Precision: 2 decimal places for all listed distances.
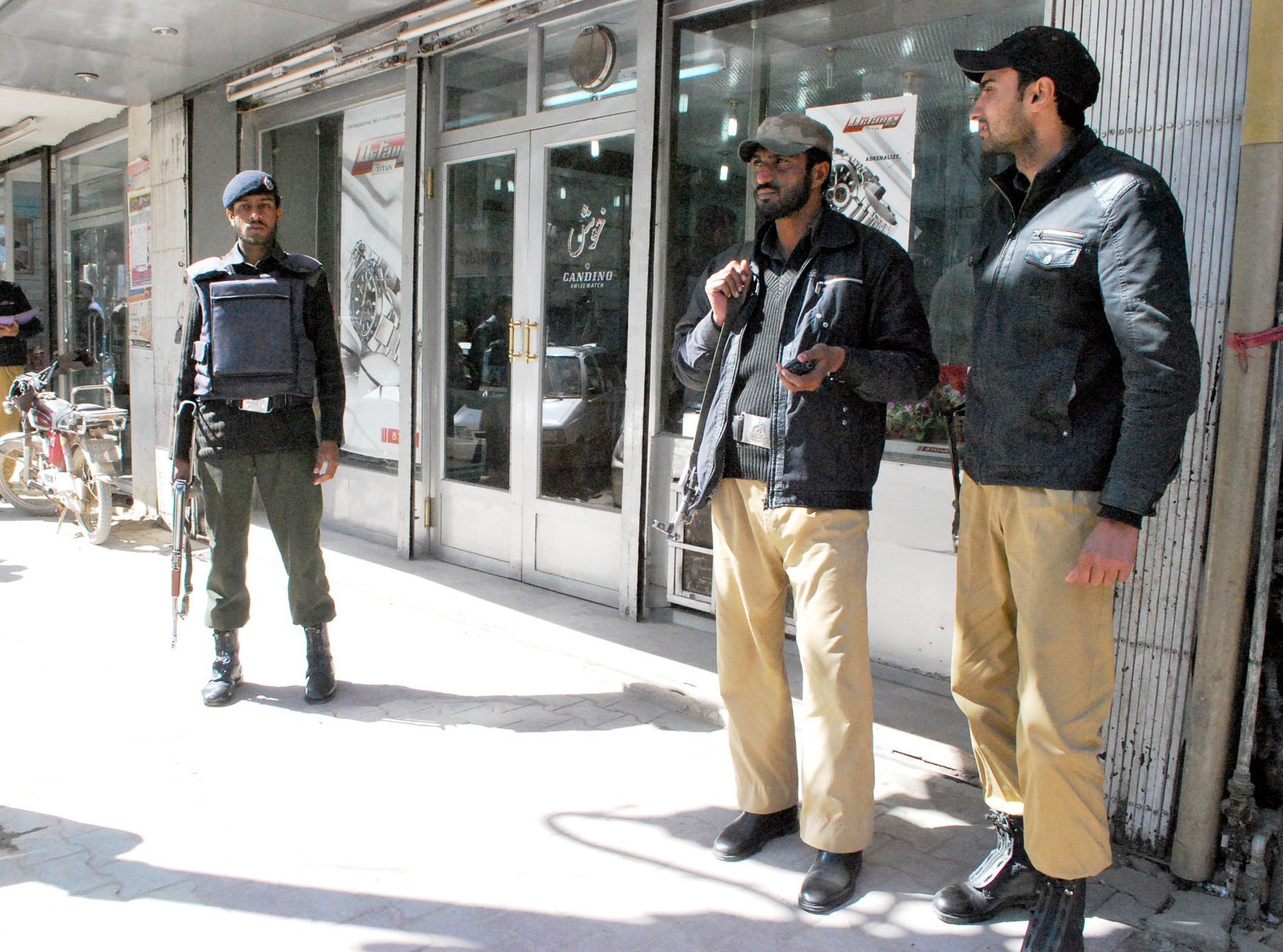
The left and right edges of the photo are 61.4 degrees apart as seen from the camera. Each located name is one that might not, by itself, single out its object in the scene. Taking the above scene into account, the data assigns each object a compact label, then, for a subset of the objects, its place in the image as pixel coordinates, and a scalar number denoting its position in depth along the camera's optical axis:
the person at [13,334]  9.45
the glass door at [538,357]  5.62
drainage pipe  2.68
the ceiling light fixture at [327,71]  6.49
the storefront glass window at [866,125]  4.22
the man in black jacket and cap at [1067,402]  2.31
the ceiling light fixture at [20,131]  9.76
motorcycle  7.59
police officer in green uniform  4.16
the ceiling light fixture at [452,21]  5.63
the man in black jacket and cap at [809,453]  2.82
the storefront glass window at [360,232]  7.02
